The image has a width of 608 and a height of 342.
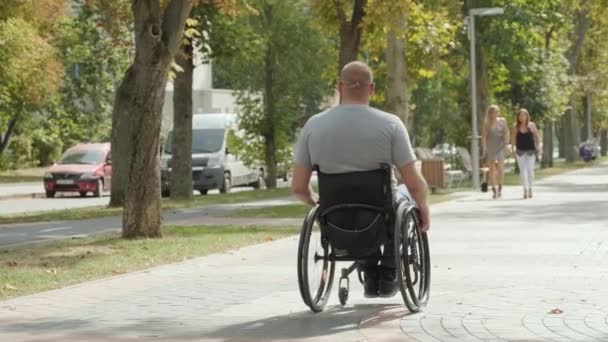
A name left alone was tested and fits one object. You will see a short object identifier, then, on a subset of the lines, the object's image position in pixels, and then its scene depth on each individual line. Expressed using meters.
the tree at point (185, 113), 34.06
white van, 43.00
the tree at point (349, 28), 28.25
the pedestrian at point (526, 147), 30.44
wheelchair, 10.47
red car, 44.25
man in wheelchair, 10.53
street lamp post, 39.78
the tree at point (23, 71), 47.81
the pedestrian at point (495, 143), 30.77
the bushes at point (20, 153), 66.12
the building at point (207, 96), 83.00
